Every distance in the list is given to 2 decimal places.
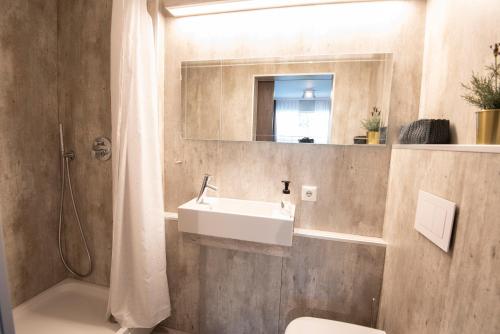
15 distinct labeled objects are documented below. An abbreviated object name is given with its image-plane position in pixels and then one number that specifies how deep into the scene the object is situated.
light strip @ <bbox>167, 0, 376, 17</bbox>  1.29
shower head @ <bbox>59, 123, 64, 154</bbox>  1.61
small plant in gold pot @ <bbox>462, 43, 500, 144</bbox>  0.65
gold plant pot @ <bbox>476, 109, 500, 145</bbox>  0.65
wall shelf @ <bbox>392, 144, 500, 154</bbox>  0.57
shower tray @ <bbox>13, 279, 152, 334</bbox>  1.41
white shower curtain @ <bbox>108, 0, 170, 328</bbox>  1.25
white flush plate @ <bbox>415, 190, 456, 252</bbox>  0.71
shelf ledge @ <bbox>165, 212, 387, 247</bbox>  1.28
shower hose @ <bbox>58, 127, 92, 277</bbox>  1.67
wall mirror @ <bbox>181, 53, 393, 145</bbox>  1.29
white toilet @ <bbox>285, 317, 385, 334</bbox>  1.07
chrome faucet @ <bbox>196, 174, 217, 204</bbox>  1.45
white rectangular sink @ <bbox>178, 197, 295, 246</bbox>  1.20
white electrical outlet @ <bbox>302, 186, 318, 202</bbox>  1.39
